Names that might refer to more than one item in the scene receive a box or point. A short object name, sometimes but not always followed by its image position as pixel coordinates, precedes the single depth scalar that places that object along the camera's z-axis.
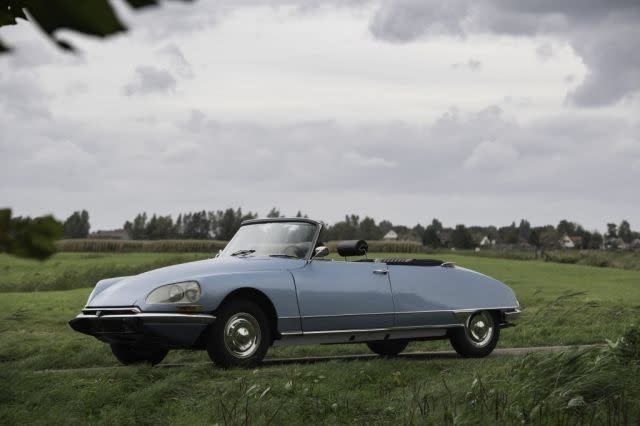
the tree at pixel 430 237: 105.75
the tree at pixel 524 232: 176.50
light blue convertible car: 9.52
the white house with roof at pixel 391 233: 143.88
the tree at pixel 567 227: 168.75
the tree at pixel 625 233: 169.50
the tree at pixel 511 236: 159.38
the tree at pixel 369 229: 97.94
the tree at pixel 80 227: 65.75
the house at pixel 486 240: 172.25
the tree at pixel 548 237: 141.00
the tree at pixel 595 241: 157.90
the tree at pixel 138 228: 97.50
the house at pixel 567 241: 161.43
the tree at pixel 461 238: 121.69
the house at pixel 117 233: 108.91
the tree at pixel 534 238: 129.18
